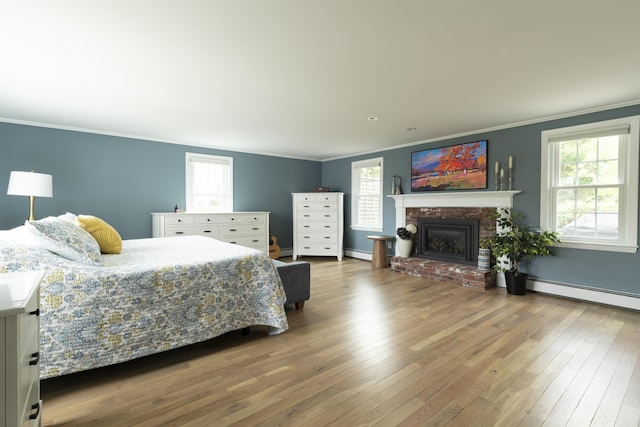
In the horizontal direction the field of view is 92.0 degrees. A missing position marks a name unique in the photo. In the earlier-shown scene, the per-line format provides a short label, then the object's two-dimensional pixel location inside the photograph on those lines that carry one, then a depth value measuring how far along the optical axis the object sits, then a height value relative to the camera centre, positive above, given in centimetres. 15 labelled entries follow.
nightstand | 94 -47
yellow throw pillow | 277 -23
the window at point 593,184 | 332 +31
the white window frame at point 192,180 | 542 +56
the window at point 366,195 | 612 +31
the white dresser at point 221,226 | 482 -29
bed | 176 -61
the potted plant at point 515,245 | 380 -43
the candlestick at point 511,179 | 421 +43
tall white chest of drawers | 634 -30
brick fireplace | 422 -8
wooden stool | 550 -77
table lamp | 351 +28
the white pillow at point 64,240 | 189 -21
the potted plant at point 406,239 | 528 -50
